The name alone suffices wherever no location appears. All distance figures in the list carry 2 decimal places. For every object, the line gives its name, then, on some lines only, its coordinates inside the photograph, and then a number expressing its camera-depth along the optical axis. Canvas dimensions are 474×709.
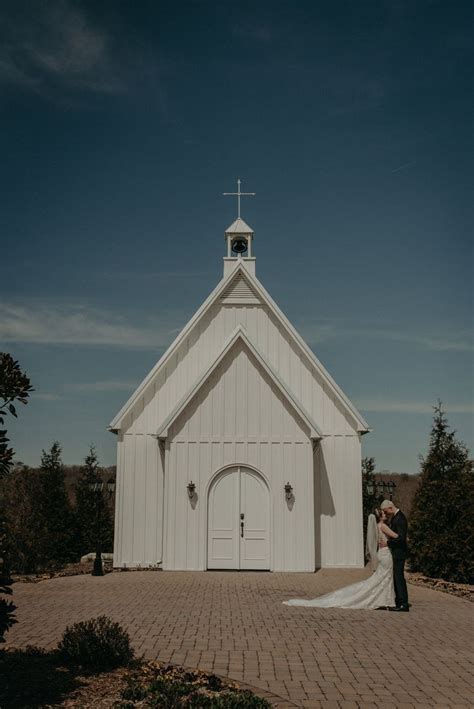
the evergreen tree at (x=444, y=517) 18.19
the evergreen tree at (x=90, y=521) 23.61
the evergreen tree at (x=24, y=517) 19.91
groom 13.50
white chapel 18.95
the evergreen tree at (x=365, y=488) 24.09
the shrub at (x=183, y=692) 6.73
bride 13.57
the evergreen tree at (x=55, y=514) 22.42
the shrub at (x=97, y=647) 8.28
